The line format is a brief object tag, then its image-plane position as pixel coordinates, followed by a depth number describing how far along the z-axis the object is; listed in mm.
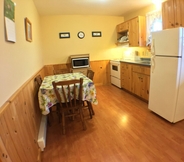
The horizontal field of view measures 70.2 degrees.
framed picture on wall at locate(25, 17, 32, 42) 2007
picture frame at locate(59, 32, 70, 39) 4182
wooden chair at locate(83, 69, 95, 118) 2486
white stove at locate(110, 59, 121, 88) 4186
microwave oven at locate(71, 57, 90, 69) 3997
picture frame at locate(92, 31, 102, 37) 4454
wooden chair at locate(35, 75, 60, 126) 2238
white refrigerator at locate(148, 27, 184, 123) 1945
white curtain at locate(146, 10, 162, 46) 3185
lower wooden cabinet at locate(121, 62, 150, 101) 2996
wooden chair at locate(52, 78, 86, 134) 1906
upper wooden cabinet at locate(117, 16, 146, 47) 3456
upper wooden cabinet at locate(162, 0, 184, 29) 2282
